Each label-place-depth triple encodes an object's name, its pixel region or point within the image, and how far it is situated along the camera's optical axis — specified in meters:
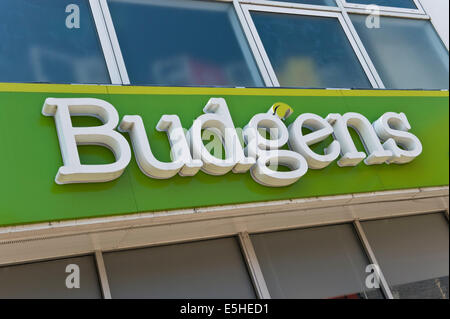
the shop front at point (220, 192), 3.79
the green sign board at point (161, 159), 3.65
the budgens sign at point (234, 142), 3.89
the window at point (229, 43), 4.81
